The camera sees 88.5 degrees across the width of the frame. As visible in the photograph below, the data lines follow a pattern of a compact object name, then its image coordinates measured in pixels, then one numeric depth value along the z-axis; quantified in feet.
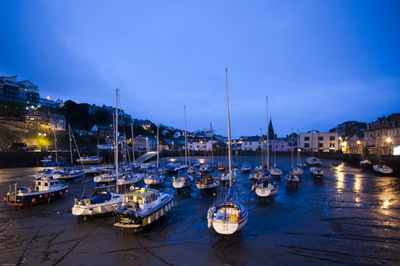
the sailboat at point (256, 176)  114.85
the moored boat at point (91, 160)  216.74
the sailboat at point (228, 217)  41.91
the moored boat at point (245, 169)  167.42
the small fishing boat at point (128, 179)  106.11
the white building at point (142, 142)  364.99
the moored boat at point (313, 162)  221.87
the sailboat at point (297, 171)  133.69
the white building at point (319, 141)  329.11
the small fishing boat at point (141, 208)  45.42
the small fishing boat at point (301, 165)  192.44
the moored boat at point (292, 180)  103.88
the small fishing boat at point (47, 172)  118.75
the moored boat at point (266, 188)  76.54
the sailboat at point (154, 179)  104.82
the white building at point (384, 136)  193.26
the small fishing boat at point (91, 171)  151.12
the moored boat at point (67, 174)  126.21
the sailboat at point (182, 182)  92.17
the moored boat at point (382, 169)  139.89
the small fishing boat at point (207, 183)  89.15
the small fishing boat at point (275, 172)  136.48
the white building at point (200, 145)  396.37
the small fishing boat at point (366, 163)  179.50
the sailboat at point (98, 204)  54.75
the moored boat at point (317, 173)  129.47
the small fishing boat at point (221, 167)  165.08
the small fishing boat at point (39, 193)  66.69
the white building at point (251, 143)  393.58
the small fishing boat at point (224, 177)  107.85
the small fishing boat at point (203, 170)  146.40
